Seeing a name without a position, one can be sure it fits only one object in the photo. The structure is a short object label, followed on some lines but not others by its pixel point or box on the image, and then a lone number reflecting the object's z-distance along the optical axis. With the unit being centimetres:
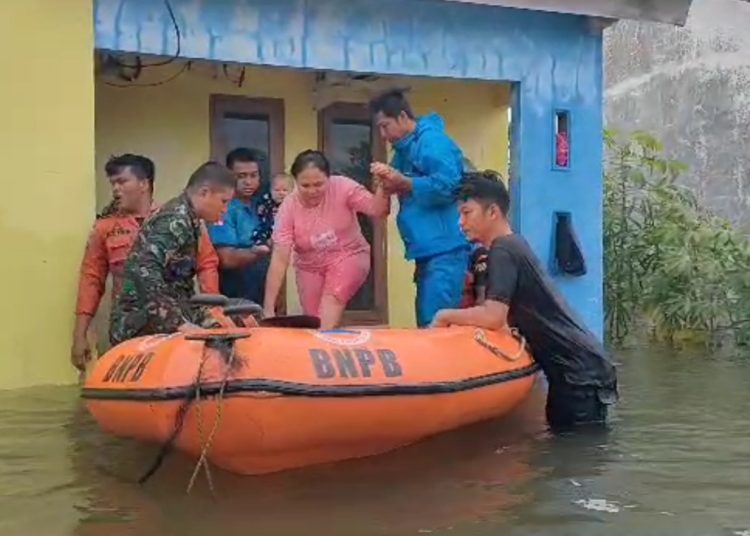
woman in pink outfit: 756
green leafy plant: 1185
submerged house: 779
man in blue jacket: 735
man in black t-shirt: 612
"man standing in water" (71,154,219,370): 754
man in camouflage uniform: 580
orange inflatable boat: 465
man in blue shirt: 849
